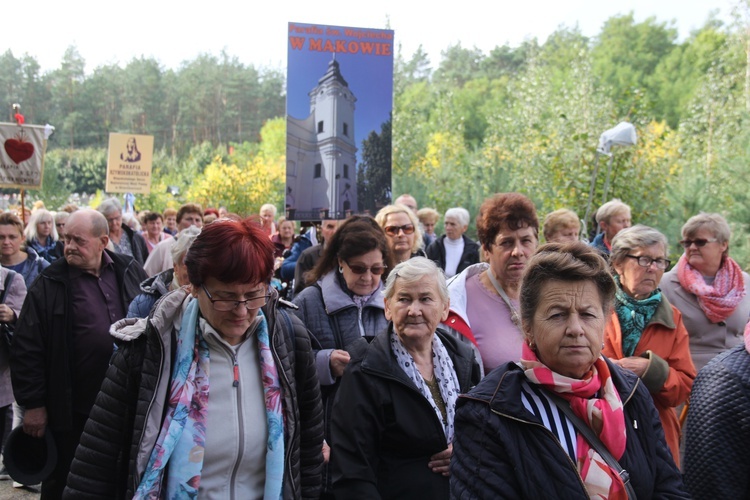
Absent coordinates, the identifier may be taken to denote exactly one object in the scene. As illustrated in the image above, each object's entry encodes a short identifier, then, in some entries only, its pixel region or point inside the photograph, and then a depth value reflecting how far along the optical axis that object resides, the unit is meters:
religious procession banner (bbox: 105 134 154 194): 15.27
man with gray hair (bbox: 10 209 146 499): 4.32
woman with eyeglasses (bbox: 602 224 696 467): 3.53
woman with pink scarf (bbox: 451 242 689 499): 2.02
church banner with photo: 6.40
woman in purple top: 3.66
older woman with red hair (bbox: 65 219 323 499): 2.46
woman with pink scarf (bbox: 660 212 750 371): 4.64
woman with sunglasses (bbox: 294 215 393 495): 3.76
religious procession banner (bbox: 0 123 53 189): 9.38
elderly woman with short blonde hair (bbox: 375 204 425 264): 5.66
